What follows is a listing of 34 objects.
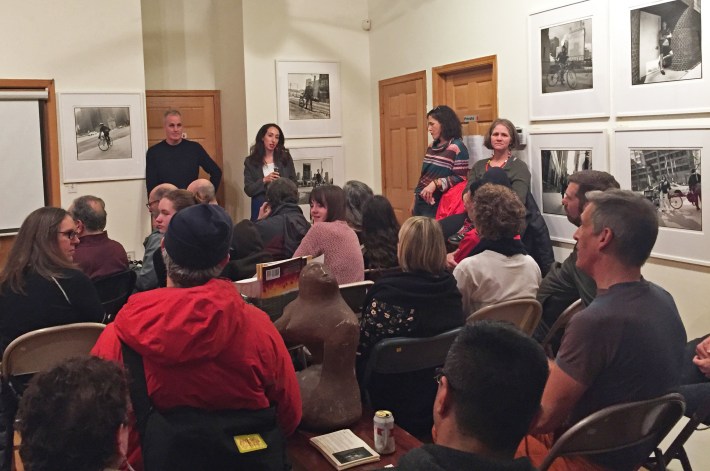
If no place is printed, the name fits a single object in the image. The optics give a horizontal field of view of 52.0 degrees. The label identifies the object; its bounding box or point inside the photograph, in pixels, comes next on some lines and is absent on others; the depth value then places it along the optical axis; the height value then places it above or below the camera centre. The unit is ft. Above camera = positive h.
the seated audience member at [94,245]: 13.25 -0.95
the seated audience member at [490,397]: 4.52 -1.35
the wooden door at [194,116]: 25.41 +2.69
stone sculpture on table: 8.45 -1.87
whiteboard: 21.29 +1.00
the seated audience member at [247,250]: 13.19 -1.13
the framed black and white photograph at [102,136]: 22.09 +1.78
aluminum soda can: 7.97 -2.73
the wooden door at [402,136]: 23.67 +1.62
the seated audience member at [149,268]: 13.62 -1.44
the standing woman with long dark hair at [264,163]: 22.25 +0.77
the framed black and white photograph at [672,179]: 13.96 -0.09
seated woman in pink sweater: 13.14 -1.14
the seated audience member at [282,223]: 15.21 -0.74
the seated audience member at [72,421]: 4.82 -1.52
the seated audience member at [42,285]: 9.98 -1.24
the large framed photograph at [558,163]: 16.37 +0.35
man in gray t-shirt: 6.82 -1.53
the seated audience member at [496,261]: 10.87 -1.22
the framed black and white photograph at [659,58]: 13.79 +2.34
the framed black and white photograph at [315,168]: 25.64 +0.65
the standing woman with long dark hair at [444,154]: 19.94 +0.78
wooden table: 7.71 -2.93
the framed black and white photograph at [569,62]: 16.02 +2.69
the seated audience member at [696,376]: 9.15 -2.71
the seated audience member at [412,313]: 9.53 -1.72
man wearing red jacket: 6.28 -1.27
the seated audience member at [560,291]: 10.38 -1.67
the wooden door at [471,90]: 20.11 +2.66
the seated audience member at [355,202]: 16.31 -0.38
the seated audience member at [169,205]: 12.85 -0.24
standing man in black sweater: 23.07 +1.04
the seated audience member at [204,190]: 15.43 -0.01
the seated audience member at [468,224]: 14.52 -1.06
